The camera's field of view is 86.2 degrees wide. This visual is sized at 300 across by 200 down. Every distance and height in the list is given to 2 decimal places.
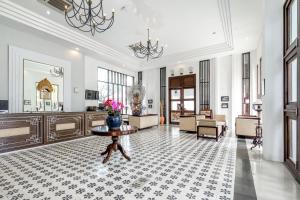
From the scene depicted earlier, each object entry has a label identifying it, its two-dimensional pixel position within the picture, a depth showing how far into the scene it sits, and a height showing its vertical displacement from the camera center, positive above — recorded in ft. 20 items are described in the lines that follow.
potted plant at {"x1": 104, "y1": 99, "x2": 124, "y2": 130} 12.19 -1.00
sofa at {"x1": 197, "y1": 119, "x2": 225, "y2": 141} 19.10 -3.34
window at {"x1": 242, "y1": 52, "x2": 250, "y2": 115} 27.99 +3.19
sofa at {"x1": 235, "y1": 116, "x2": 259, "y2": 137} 19.64 -3.10
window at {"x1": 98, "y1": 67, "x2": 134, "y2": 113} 29.37 +3.37
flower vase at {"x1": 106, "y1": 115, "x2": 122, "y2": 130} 12.23 -1.58
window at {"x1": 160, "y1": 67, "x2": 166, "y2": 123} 36.55 +2.32
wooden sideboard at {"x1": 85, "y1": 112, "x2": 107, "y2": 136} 21.54 -2.65
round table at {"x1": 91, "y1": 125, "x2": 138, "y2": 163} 11.51 -2.32
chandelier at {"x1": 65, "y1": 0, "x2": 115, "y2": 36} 13.39 +9.01
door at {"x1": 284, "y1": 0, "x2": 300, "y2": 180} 9.83 +0.94
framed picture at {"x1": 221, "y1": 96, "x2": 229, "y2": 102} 29.40 +0.57
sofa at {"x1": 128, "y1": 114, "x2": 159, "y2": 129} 26.89 -3.39
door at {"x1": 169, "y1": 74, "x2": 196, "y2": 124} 33.58 +1.08
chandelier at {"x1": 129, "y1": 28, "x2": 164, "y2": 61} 20.42 +6.97
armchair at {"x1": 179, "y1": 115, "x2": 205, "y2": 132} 24.13 -3.30
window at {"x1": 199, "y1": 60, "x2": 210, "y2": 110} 31.22 +3.40
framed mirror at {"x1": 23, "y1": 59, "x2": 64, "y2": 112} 17.52 +1.63
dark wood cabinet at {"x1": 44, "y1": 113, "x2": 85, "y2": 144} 17.19 -2.98
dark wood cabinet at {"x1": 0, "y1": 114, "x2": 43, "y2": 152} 13.96 -2.81
